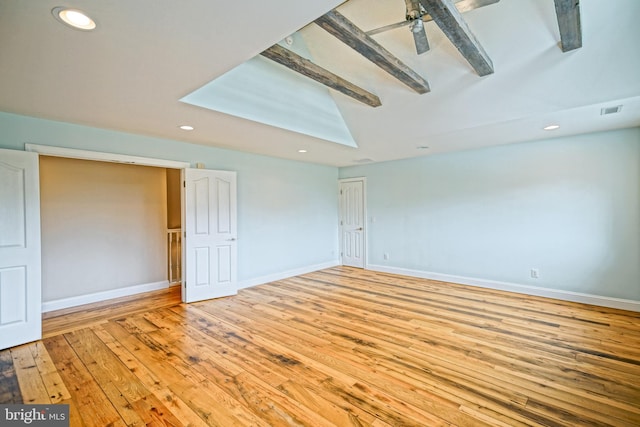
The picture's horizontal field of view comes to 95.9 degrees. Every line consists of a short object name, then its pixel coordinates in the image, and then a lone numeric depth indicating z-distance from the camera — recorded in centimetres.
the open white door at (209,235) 441
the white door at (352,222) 686
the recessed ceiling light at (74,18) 156
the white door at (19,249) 297
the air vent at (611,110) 319
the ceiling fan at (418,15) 214
